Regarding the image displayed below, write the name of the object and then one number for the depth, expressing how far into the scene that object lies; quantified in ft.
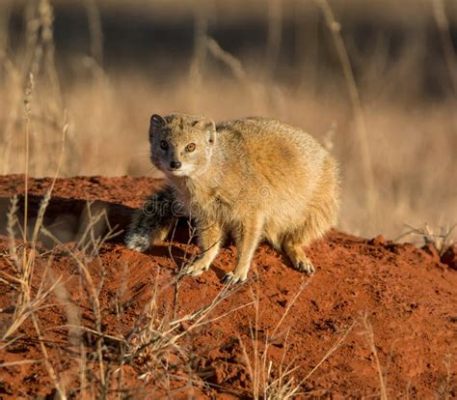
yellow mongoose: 35.99
